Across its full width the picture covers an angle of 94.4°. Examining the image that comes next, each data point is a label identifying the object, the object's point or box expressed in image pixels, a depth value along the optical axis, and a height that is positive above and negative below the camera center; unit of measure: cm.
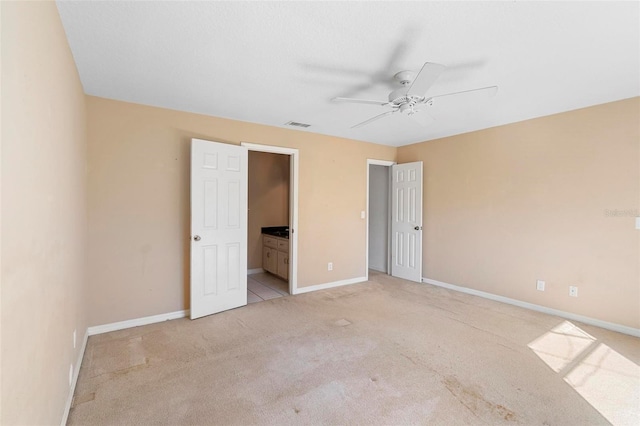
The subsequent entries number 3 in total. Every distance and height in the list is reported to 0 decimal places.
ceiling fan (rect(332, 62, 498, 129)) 192 +90
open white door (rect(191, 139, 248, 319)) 340 -21
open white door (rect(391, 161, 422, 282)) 503 -17
